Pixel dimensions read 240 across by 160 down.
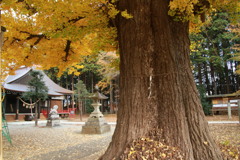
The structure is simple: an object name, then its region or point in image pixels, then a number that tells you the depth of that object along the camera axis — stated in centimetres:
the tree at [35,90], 1401
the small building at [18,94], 1717
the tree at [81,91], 2064
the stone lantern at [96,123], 1020
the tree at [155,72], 350
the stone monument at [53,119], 1382
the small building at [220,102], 1666
